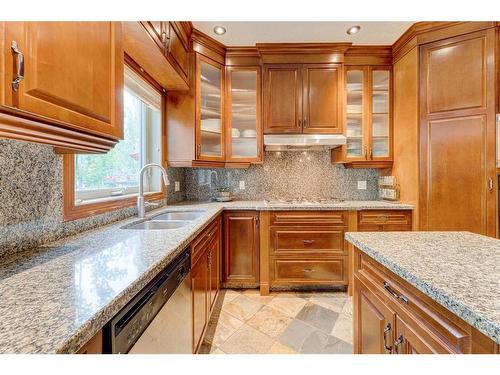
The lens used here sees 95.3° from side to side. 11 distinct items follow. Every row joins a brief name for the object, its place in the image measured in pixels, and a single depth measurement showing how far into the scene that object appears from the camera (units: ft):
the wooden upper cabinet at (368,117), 8.36
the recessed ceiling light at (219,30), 7.11
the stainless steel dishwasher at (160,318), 2.13
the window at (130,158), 4.60
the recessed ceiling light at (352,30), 7.08
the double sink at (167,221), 5.31
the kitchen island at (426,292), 1.89
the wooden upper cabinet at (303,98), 8.17
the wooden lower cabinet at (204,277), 4.37
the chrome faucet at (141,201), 5.55
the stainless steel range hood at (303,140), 7.86
